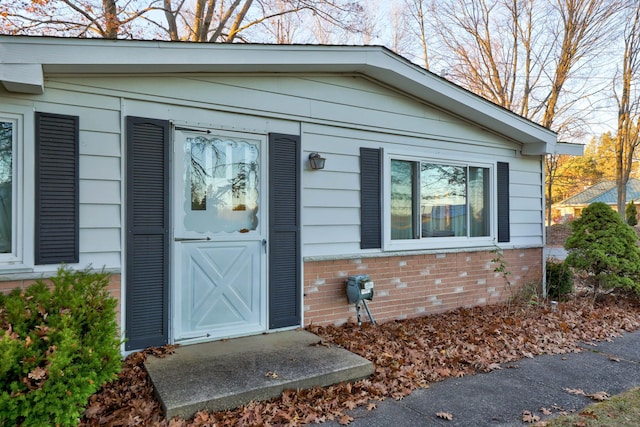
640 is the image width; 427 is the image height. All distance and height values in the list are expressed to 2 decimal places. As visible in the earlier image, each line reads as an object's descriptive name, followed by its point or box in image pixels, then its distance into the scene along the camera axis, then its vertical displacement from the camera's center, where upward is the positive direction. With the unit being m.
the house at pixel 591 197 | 30.95 +1.40
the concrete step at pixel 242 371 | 2.92 -1.22
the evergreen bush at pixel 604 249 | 6.35 -0.52
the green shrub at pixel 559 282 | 7.01 -1.10
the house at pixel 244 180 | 3.46 +0.38
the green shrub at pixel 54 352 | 2.19 -0.74
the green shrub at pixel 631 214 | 23.28 +0.09
